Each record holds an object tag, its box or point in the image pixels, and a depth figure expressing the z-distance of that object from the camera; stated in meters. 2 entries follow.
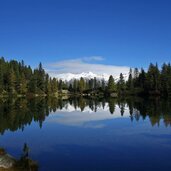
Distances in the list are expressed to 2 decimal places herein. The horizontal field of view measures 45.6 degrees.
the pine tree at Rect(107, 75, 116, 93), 126.05
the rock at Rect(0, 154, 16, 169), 13.11
